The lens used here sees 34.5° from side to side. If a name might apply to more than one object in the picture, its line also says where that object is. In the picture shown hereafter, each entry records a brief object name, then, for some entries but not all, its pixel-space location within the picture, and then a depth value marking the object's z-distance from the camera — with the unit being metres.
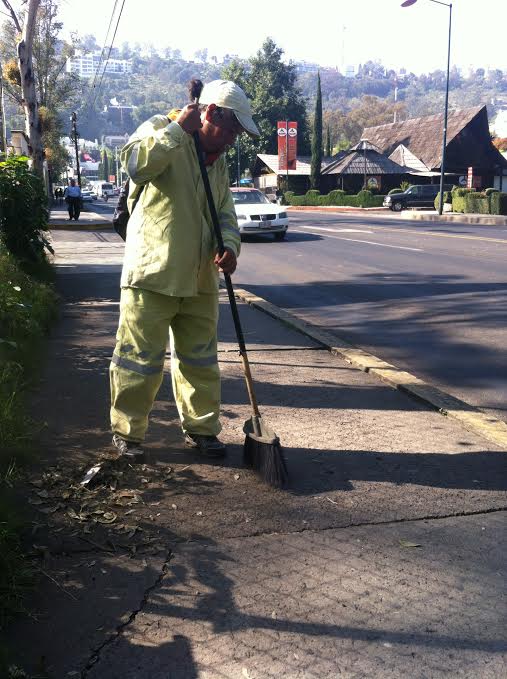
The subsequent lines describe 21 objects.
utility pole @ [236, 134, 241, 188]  75.06
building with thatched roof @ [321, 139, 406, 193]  64.50
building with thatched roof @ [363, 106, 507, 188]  61.62
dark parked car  49.28
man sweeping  3.82
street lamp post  35.41
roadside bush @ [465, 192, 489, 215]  37.34
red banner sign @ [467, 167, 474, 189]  51.20
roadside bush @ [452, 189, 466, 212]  39.47
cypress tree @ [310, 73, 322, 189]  67.44
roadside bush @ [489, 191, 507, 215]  35.88
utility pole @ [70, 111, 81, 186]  57.03
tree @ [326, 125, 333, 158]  83.06
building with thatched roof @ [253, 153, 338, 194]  74.12
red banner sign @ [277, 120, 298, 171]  69.44
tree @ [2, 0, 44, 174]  17.24
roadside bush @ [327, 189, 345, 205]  59.67
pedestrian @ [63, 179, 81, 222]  31.67
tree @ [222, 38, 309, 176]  83.38
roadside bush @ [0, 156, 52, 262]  9.69
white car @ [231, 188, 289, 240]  22.05
